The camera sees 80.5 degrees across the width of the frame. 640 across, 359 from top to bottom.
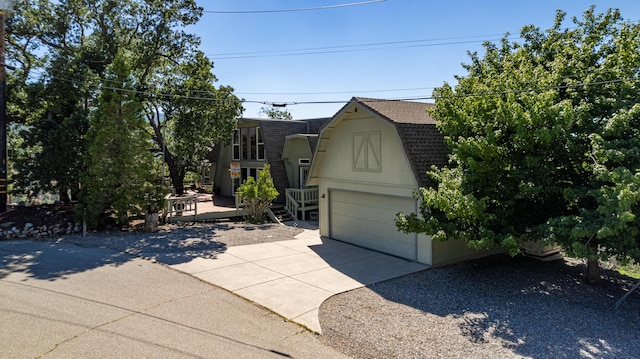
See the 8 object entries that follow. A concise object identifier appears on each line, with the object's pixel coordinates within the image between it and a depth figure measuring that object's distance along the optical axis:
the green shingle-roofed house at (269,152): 20.34
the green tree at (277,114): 47.82
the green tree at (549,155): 6.68
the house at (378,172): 10.58
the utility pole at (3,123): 15.09
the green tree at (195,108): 18.73
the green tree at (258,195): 17.12
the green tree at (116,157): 13.86
